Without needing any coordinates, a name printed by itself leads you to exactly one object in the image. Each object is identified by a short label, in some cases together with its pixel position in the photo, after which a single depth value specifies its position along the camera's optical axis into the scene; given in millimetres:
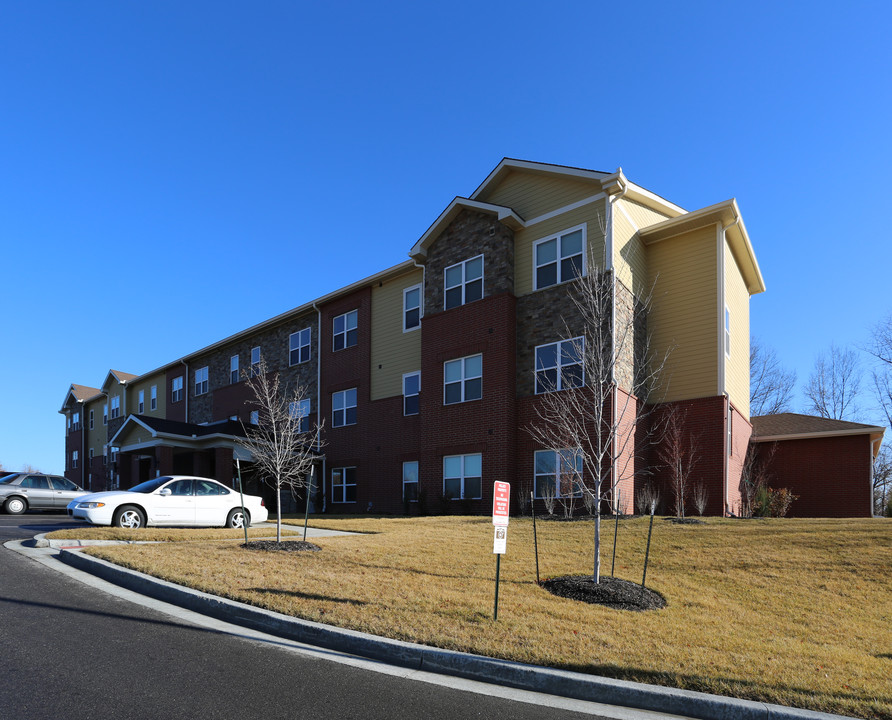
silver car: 24188
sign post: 7900
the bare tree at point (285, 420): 27939
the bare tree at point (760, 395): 44156
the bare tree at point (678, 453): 20641
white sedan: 15945
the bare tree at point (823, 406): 46250
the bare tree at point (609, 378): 19438
